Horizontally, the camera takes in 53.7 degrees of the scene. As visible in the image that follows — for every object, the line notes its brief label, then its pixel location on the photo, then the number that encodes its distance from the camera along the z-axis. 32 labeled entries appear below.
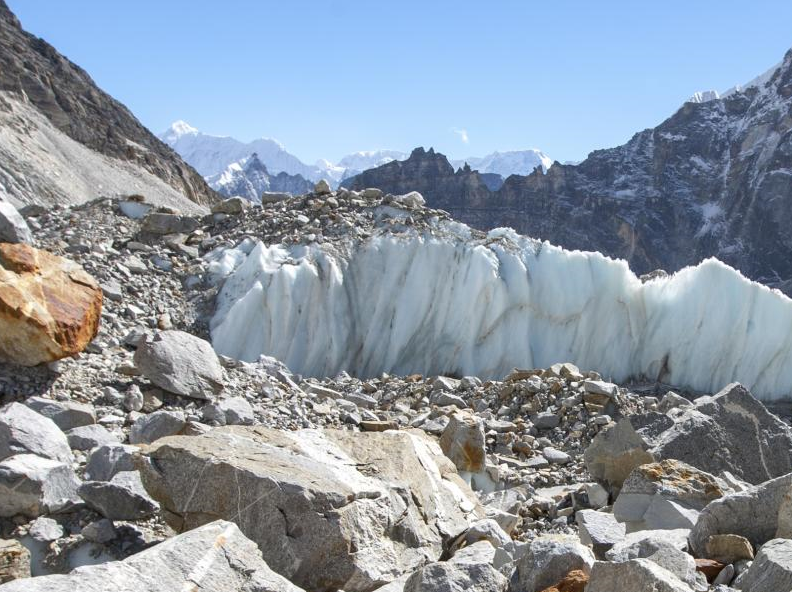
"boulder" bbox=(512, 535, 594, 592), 4.69
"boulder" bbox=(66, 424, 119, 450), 7.38
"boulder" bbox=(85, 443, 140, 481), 6.61
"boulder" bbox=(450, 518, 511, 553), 6.14
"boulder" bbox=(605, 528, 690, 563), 4.71
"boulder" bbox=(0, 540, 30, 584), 4.75
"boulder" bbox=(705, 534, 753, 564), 5.12
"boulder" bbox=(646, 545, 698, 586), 4.47
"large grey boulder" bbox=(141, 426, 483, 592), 5.33
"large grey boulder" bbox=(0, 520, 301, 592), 3.84
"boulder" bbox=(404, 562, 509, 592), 4.55
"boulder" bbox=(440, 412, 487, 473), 9.77
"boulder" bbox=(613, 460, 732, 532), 6.82
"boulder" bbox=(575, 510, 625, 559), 5.95
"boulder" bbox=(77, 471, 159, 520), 5.79
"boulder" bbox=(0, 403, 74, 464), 6.57
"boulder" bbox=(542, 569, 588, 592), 4.55
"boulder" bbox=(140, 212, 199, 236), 17.81
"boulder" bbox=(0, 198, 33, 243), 10.59
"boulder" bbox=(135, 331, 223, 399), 9.49
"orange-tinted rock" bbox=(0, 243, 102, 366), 8.96
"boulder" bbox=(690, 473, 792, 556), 5.59
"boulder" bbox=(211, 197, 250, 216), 19.70
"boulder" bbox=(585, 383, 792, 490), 9.10
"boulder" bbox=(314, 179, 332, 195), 19.53
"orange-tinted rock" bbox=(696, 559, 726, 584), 4.94
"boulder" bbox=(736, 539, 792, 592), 4.18
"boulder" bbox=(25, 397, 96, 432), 7.94
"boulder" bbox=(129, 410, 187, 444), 7.88
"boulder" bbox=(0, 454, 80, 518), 5.66
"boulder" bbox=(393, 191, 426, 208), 19.42
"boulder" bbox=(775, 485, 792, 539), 5.18
